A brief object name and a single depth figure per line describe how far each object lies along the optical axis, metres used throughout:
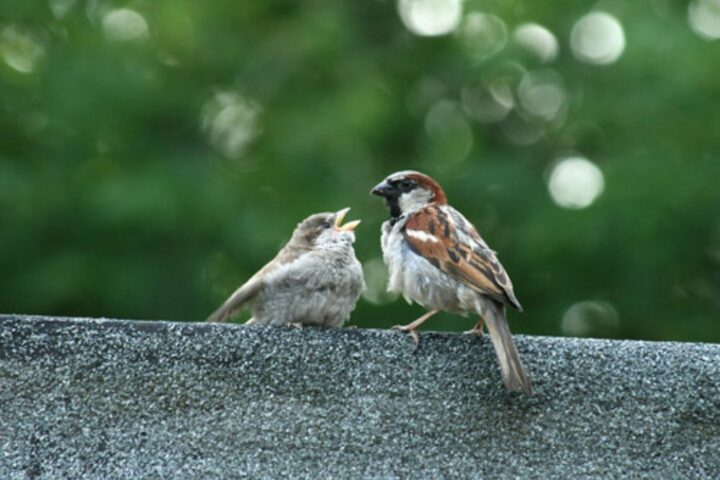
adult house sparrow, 8.23
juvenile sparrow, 8.87
